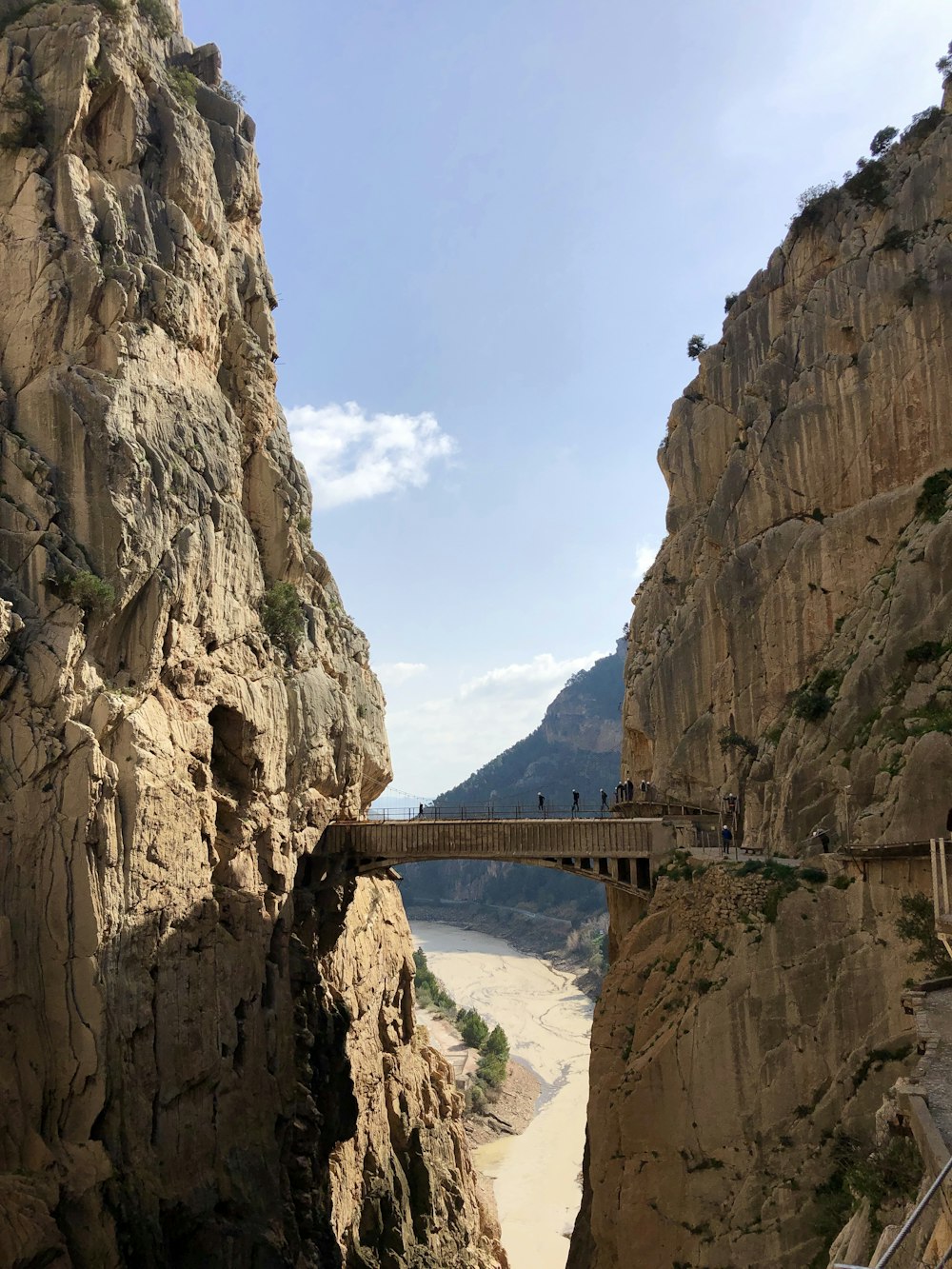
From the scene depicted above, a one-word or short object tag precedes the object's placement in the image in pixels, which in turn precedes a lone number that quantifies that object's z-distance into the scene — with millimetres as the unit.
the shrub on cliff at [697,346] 44844
